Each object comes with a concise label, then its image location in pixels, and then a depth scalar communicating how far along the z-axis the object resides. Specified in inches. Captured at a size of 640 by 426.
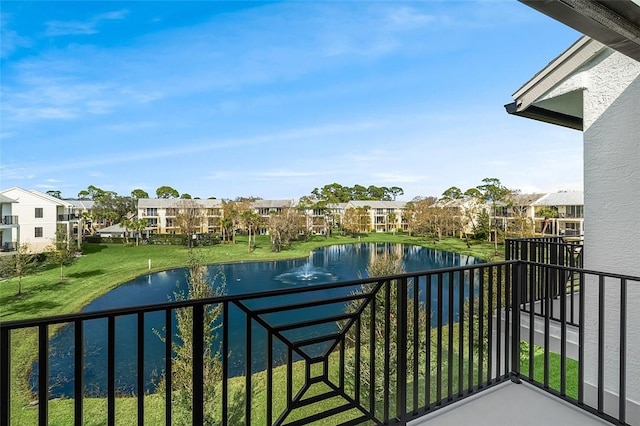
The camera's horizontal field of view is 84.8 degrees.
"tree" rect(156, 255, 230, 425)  315.3
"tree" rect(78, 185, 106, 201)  1766.7
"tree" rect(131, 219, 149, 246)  1508.4
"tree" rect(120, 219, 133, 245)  1502.2
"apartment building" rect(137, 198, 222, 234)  1606.8
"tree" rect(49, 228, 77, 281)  1095.0
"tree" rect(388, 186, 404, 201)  2100.1
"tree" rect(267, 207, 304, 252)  1459.2
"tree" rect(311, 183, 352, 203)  1923.0
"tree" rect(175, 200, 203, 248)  1536.7
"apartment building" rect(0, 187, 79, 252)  992.2
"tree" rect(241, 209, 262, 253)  1525.6
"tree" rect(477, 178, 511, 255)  1220.8
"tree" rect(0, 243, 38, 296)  924.6
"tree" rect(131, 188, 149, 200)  1814.5
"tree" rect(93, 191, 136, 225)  1644.9
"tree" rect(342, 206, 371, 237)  1664.6
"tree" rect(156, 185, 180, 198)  1836.9
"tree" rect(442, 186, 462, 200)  1563.7
